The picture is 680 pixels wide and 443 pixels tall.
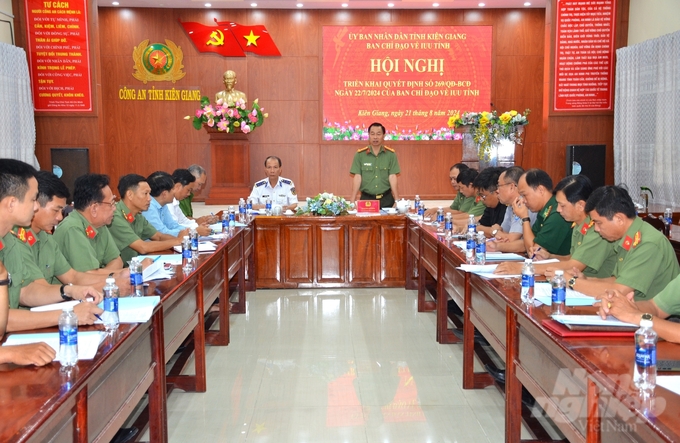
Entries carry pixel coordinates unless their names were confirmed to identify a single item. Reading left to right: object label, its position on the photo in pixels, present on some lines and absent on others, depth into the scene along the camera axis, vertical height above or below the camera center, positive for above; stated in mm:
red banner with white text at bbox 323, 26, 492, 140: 10570 +1227
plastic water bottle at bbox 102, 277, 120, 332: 1965 -491
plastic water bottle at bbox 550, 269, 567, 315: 2145 -487
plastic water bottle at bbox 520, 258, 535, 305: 2305 -496
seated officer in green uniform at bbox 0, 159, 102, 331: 1943 -204
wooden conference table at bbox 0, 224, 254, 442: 1397 -637
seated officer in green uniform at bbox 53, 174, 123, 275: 2959 -368
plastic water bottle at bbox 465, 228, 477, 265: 3225 -518
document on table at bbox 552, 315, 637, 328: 1929 -530
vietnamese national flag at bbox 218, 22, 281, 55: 10438 +1882
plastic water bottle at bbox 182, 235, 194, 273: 3201 -506
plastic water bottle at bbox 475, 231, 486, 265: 3174 -505
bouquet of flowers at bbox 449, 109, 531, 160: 6633 +245
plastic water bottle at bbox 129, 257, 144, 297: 2551 -496
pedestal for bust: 9641 -244
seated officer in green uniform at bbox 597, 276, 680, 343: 1849 -510
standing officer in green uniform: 6375 -197
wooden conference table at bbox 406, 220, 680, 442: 1406 -642
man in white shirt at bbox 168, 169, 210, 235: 4918 -270
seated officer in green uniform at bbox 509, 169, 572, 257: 3434 -373
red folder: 1873 -543
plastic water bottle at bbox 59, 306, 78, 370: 1624 -480
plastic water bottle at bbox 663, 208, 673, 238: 4559 -529
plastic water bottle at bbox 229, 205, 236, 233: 4877 -535
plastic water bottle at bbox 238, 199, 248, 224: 5382 -522
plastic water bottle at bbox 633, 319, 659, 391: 1491 -498
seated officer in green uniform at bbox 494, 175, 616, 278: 2856 -433
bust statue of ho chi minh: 10109 +987
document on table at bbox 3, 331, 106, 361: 1728 -540
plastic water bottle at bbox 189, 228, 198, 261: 3436 -505
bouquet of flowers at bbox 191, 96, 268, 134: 8734 +512
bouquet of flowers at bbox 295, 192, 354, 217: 5645 -482
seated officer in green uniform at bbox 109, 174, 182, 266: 3705 -395
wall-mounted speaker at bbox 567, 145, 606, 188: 7953 -142
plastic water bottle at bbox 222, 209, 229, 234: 4553 -525
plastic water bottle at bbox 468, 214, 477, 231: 3582 -425
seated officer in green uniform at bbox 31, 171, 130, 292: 2625 -371
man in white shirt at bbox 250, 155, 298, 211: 6324 -386
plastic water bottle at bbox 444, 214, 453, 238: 4195 -504
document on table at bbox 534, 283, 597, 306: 2270 -548
